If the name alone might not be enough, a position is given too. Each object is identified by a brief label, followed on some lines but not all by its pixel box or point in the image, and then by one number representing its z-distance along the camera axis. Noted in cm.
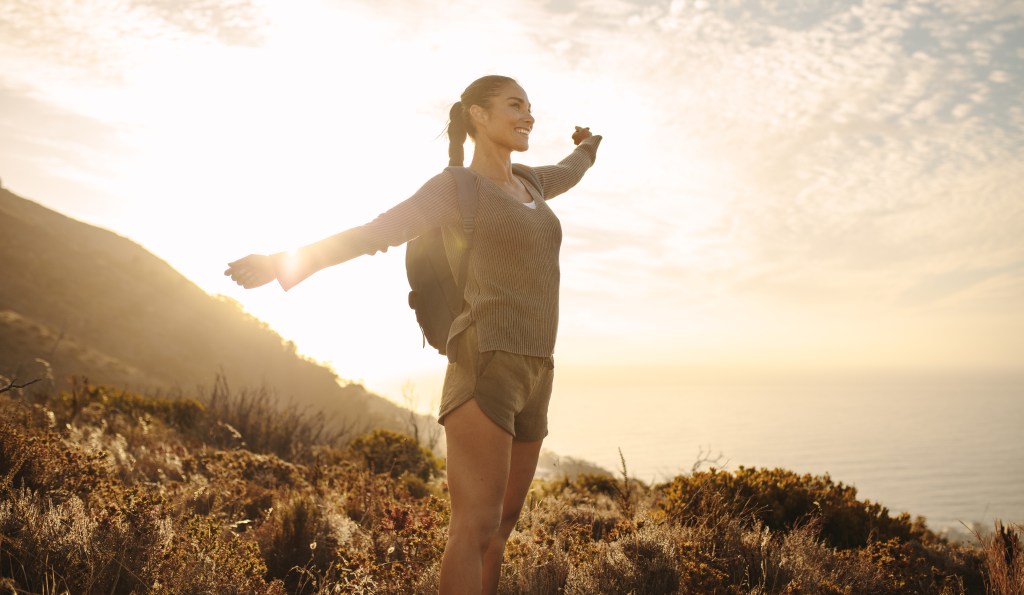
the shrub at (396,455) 830
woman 211
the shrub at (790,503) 547
